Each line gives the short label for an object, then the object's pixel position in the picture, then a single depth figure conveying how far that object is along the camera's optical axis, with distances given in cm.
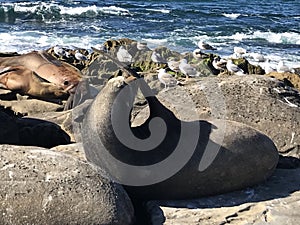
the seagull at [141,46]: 1129
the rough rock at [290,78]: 818
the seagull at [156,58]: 1005
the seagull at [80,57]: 1055
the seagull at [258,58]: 1276
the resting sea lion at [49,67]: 746
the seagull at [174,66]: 928
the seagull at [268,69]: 1048
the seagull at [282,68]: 1052
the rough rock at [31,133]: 505
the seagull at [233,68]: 945
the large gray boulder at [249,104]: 557
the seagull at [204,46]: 1476
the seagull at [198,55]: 1118
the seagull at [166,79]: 713
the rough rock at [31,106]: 665
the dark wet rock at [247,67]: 1063
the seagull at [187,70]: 876
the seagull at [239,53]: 1302
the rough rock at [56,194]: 387
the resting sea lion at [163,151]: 455
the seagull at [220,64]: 991
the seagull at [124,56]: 973
